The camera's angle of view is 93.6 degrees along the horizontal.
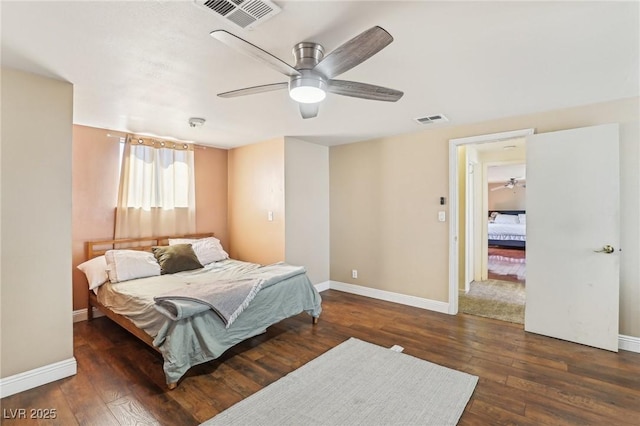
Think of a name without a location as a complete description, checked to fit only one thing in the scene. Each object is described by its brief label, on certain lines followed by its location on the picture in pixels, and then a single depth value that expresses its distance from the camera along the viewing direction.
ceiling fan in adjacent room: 10.41
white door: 2.87
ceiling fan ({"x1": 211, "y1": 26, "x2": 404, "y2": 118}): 1.50
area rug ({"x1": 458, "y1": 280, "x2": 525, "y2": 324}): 3.88
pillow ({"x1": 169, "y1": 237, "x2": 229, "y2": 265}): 4.22
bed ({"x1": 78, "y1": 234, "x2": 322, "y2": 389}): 2.37
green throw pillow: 3.76
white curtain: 4.06
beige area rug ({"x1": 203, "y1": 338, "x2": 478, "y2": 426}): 1.94
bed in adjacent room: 9.08
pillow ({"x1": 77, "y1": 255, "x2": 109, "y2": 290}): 3.37
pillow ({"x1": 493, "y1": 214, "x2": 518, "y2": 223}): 10.47
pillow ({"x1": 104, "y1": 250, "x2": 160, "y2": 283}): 3.36
